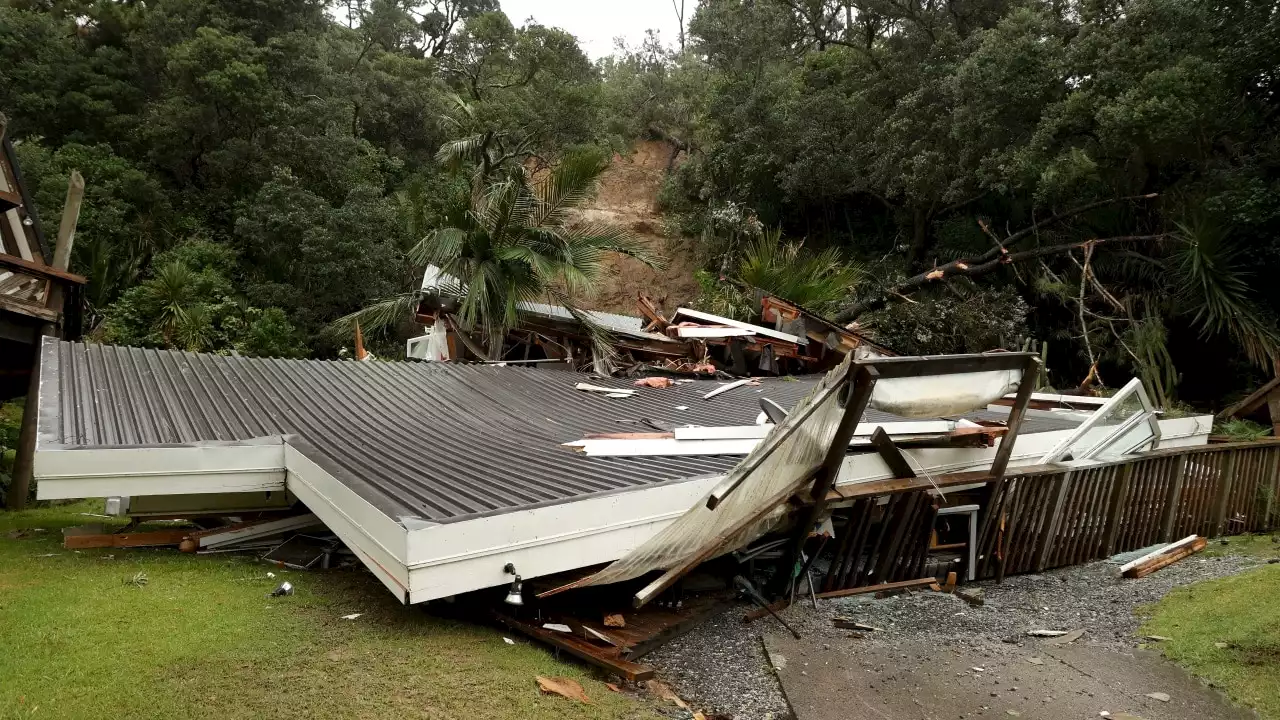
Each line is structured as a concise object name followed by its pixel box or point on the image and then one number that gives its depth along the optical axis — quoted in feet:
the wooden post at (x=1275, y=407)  36.37
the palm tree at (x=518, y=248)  38.75
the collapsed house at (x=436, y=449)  13.02
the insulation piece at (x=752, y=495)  13.55
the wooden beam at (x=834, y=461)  14.06
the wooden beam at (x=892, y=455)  17.49
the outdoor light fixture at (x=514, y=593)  12.44
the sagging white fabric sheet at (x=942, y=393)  15.12
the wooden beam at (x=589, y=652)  12.75
